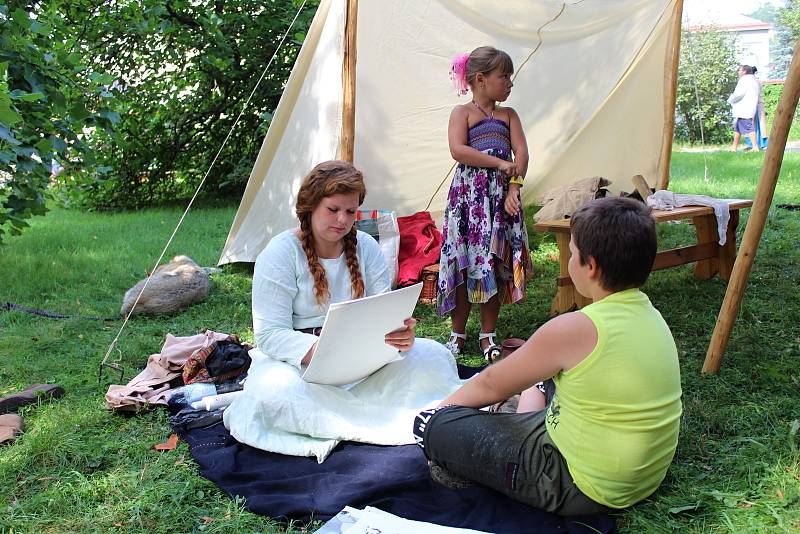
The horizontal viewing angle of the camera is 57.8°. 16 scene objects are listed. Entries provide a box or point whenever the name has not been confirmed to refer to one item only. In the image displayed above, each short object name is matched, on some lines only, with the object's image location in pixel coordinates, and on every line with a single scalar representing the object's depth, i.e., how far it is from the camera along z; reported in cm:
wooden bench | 414
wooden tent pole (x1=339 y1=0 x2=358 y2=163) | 399
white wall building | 2682
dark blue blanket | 211
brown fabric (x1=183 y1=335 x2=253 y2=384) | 327
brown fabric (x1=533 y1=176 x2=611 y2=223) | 480
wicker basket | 464
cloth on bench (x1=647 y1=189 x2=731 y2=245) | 455
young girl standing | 368
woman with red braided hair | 258
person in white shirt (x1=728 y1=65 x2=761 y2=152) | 1120
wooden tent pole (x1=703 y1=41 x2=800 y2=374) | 281
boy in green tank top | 191
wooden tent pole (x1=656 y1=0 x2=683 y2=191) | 571
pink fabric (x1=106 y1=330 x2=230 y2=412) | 301
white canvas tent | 471
